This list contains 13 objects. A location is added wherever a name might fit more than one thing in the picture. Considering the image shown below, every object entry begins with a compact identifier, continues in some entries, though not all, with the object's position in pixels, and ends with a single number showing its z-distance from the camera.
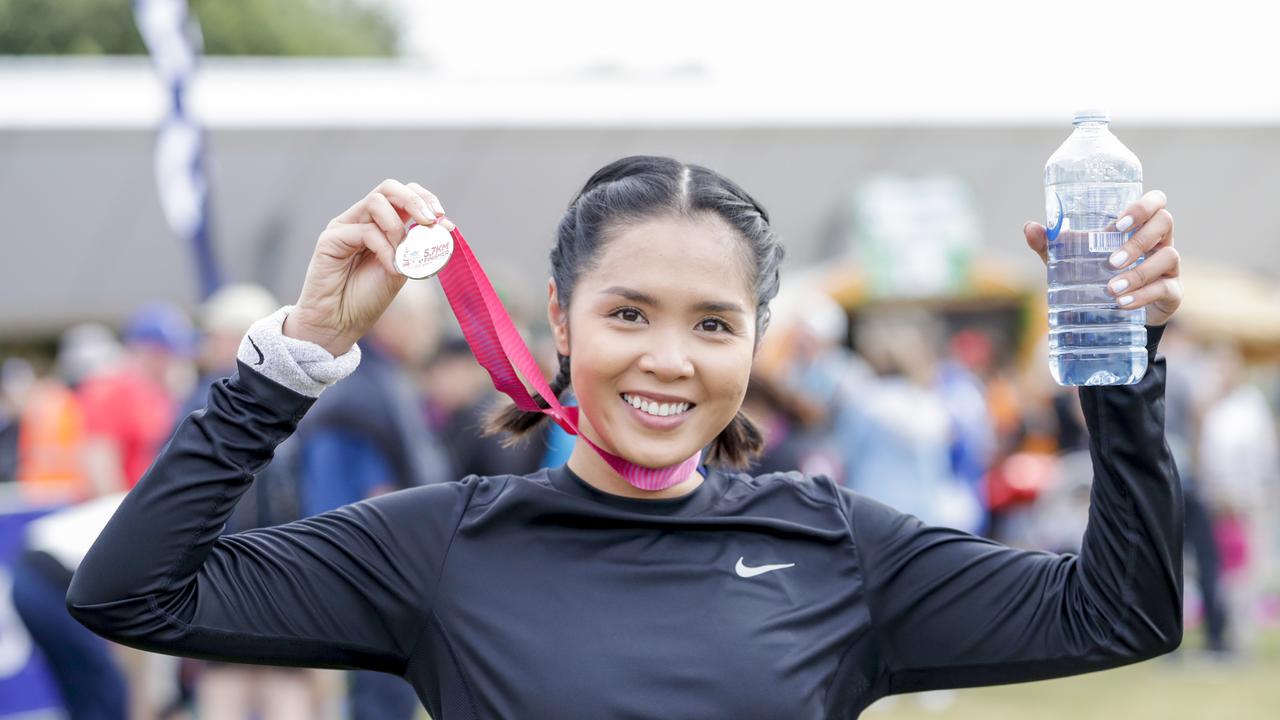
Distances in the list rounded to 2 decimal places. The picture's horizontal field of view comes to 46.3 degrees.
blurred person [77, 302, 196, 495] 7.25
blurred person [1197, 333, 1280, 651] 10.30
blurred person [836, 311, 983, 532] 8.45
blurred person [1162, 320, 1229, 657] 10.21
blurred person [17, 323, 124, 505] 8.87
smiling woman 2.14
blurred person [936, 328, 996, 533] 9.42
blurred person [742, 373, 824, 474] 6.59
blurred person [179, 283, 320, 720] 5.60
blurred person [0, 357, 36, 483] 14.07
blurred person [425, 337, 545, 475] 6.38
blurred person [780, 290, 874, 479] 8.56
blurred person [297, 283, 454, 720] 5.52
